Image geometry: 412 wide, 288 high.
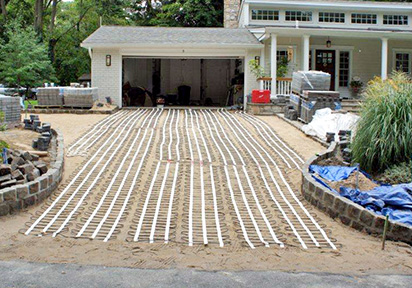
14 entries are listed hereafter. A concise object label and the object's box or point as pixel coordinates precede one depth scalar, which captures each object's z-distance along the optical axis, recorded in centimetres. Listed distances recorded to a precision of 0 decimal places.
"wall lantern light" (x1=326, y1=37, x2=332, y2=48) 2088
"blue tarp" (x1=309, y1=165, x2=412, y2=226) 661
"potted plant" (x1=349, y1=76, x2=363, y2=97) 2139
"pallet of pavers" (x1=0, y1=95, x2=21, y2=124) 1230
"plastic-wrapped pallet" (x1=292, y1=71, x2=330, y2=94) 1570
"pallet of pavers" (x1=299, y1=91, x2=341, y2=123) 1419
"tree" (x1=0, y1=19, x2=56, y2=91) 2272
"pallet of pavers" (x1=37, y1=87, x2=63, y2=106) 1812
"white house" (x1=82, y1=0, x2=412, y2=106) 1953
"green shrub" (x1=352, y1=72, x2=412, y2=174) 848
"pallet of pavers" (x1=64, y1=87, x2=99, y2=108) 1794
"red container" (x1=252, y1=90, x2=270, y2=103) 1778
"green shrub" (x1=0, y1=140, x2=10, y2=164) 810
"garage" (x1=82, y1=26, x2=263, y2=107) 1969
